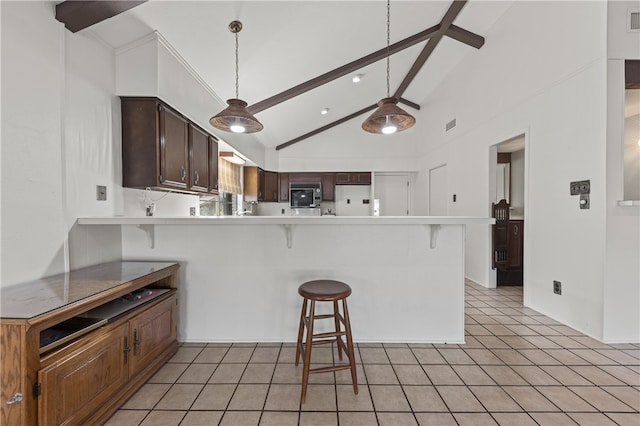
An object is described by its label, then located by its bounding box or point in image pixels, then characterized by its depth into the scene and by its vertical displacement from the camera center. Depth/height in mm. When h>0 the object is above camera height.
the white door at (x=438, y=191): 4926 +356
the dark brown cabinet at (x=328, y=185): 6301 +586
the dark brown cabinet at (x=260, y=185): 5316 +539
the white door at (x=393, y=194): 6430 +376
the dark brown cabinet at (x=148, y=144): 2096 +539
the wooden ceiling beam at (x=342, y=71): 3504 +1893
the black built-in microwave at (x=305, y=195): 6160 +341
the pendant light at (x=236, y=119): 1946 +700
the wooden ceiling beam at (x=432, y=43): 3086 +2380
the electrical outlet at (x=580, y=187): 2298 +197
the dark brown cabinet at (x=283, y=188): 6316 +520
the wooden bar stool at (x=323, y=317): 1546 -710
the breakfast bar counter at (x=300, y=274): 2209 -543
